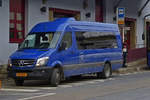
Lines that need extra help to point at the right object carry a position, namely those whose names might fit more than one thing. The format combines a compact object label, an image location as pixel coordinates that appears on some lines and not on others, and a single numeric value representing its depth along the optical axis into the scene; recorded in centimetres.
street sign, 2541
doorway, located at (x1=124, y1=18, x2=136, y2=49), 3409
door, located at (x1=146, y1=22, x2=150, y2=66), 2692
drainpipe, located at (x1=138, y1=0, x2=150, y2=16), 3318
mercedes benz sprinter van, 1606
